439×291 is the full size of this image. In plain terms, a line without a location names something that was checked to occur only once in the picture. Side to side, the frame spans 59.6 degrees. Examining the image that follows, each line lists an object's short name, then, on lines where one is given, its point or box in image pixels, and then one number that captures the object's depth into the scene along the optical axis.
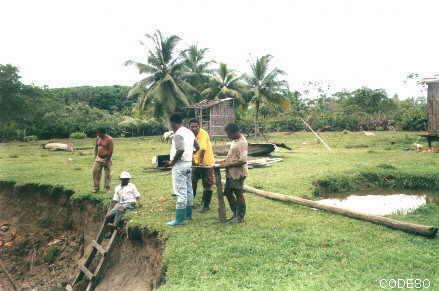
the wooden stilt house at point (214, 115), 23.95
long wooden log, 6.24
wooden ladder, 7.47
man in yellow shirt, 8.02
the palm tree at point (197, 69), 35.69
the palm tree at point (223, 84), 34.75
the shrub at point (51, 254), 9.86
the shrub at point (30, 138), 32.84
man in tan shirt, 6.89
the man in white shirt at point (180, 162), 7.03
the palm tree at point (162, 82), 31.38
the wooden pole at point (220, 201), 7.26
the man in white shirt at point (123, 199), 7.94
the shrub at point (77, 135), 35.00
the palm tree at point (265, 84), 33.97
